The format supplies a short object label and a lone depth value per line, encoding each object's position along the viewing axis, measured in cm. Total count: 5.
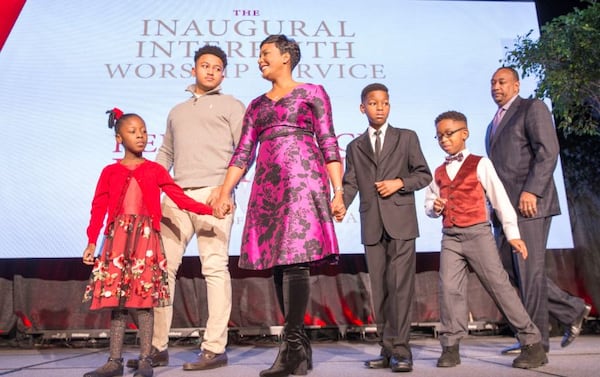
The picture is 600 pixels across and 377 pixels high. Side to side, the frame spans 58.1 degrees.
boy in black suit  217
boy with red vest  216
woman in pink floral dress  184
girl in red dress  198
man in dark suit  239
